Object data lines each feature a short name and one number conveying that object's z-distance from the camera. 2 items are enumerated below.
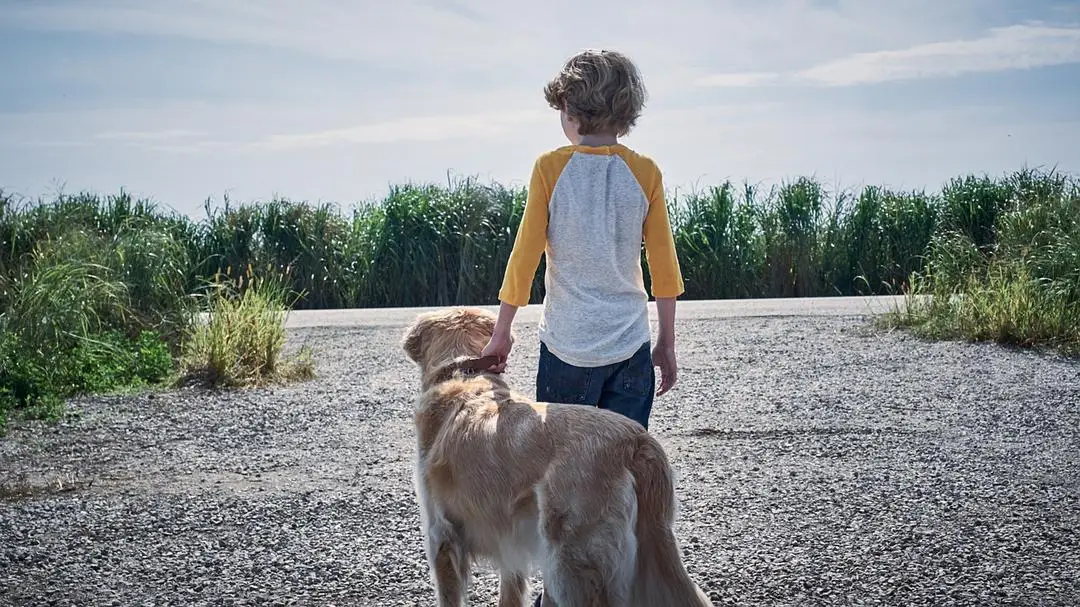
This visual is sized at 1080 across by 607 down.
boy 3.58
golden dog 3.12
